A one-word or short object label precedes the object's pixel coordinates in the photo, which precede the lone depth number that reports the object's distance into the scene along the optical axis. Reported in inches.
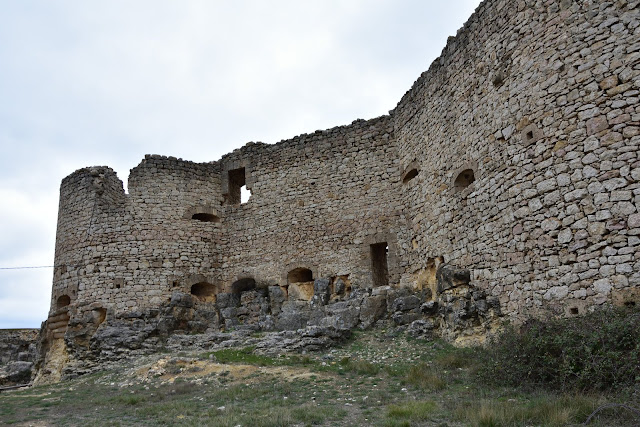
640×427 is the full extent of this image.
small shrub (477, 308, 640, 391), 233.0
